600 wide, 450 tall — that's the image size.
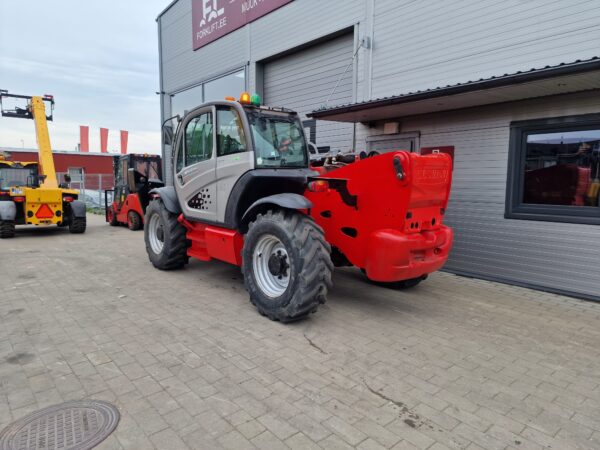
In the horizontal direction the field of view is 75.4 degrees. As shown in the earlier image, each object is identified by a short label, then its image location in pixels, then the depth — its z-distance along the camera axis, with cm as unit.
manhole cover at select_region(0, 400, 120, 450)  241
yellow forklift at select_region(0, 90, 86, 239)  1016
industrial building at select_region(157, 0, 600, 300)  548
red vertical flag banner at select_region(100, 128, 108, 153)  3866
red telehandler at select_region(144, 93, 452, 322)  418
